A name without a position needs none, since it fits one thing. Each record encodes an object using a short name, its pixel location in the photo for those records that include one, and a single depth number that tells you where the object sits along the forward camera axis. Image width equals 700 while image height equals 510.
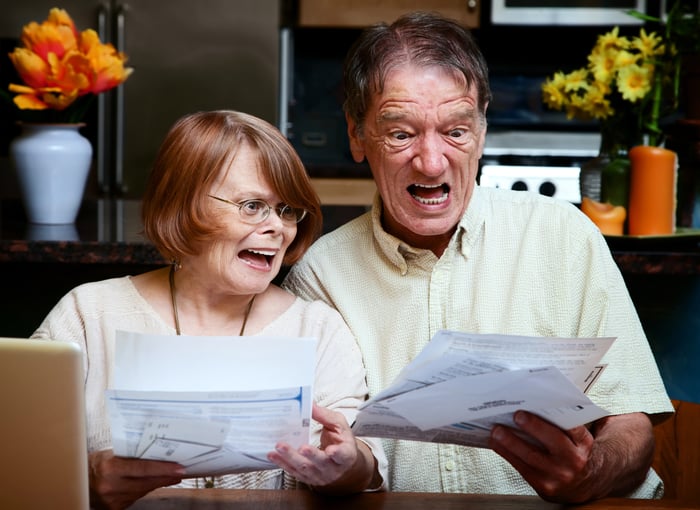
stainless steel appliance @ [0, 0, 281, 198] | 3.86
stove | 3.93
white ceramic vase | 2.18
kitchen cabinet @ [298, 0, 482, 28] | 3.97
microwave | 3.91
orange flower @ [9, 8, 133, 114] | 2.00
